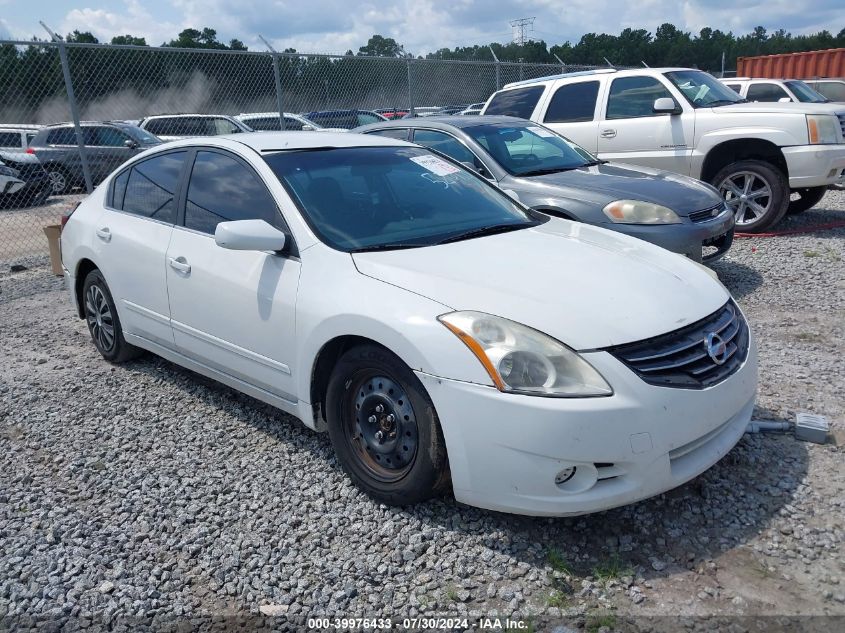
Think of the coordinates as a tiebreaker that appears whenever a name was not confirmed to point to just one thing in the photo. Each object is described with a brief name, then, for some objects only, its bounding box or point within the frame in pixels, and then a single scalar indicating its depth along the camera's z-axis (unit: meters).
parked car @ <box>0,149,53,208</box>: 13.84
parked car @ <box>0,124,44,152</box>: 17.12
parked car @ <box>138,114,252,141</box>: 14.11
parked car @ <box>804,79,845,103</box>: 22.72
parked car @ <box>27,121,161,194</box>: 13.73
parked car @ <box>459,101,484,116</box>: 19.78
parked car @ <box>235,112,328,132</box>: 13.34
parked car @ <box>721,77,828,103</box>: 15.09
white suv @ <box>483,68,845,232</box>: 8.26
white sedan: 2.82
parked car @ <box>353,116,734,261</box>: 6.07
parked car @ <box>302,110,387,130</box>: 13.98
